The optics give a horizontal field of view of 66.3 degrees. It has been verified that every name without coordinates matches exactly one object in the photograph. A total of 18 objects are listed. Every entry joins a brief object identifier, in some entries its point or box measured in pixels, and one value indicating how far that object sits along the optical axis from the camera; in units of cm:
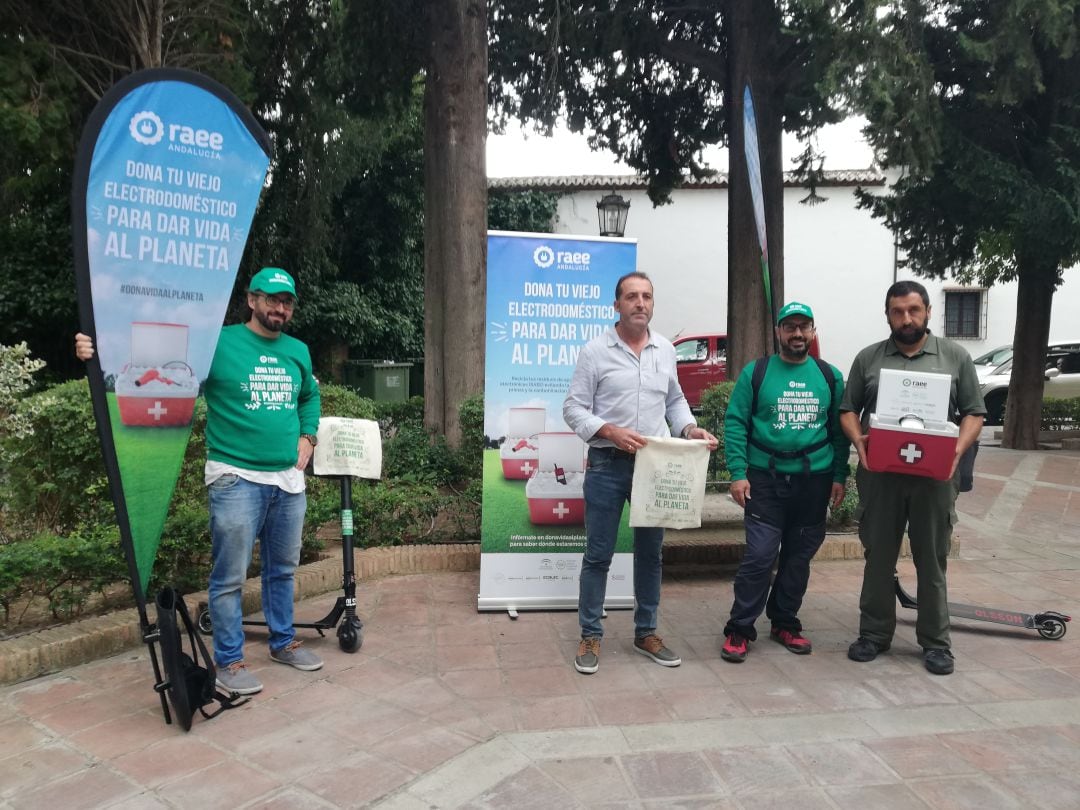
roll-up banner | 461
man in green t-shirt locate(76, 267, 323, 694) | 349
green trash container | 1745
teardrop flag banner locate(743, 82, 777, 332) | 515
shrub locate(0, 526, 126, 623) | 384
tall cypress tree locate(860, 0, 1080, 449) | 782
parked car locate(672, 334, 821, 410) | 1669
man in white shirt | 390
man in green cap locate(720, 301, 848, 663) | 394
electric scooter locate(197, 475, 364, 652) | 400
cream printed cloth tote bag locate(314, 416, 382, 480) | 406
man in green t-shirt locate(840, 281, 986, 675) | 378
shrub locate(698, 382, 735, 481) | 683
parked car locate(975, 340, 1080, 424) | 1625
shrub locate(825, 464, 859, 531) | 631
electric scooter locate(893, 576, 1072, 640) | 424
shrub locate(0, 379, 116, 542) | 457
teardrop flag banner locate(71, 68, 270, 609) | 308
